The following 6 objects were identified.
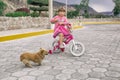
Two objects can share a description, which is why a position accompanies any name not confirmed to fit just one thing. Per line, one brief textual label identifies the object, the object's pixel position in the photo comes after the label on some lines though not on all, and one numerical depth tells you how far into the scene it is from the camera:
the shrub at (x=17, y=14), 9.68
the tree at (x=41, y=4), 17.71
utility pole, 9.25
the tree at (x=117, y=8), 25.96
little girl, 3.40
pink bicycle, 3.36
